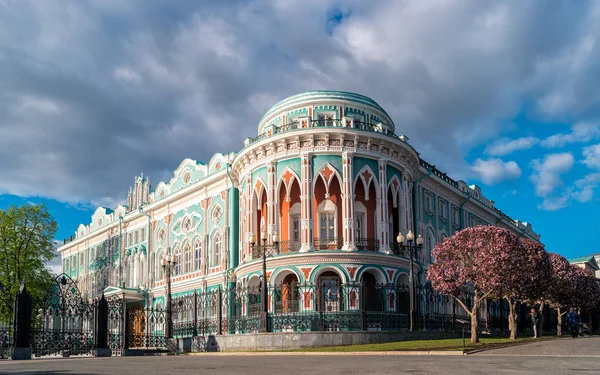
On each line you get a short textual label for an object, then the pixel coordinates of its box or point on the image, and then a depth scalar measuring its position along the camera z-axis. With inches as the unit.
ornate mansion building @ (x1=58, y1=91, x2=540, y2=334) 1315.2
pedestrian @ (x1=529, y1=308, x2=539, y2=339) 1473.7
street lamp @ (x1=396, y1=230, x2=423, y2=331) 1099.9
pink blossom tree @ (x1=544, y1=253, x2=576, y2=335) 1601.9
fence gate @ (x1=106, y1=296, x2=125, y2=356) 1093.2
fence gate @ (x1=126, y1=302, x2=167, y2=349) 1200.5
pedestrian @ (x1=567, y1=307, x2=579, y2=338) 1391.9
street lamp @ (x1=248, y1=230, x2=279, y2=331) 1066.1
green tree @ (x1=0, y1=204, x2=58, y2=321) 1722.4
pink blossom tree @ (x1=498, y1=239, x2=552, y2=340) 1167.0
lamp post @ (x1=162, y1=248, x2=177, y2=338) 1234.6
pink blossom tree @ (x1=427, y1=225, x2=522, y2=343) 1131.9
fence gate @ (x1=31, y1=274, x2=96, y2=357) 1035.9
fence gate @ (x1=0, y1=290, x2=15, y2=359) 982.3
